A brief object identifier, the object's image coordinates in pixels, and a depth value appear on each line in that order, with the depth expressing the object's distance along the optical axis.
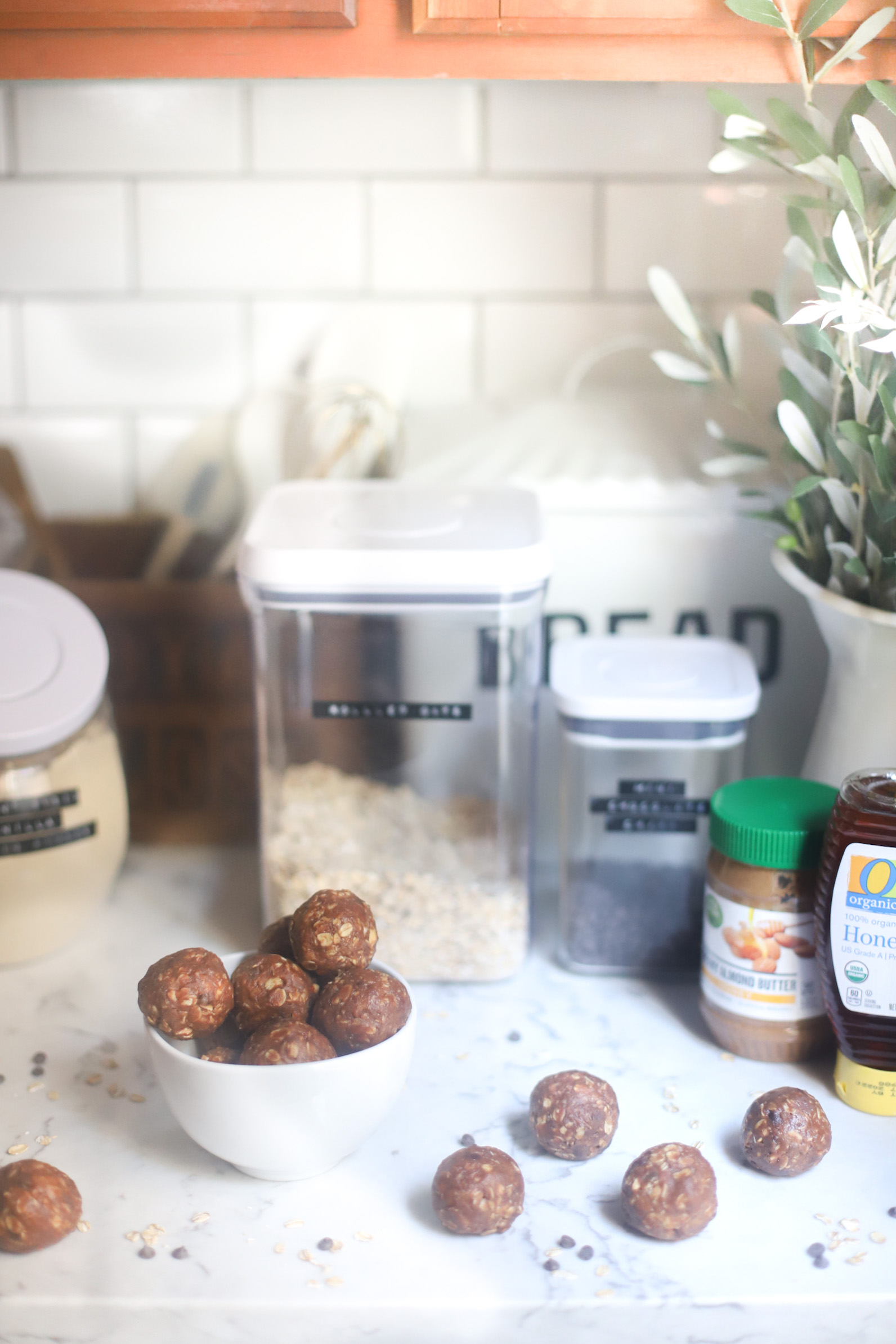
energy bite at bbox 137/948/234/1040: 0.66
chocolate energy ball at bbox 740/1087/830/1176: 0.68
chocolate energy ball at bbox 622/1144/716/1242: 0.63
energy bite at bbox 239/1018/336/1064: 0.63
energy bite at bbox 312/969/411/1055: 0.66
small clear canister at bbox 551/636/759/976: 0.85
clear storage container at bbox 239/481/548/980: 0.85
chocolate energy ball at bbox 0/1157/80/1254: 0.62
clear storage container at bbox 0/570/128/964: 0.87
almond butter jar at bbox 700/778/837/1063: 0.76
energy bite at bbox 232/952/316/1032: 0.68
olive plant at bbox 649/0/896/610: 0.72
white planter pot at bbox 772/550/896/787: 0.83
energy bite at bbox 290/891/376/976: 0.69
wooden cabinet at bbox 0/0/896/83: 0.73
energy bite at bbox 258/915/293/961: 0.73
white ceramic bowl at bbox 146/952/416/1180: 0.63
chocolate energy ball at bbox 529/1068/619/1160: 0.69
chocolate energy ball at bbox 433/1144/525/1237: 0.63
